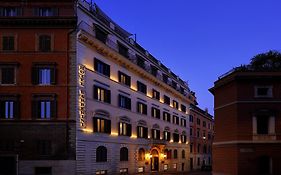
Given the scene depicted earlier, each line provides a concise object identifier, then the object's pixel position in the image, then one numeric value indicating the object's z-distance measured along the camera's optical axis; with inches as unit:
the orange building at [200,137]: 2834.5
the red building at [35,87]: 1254.6
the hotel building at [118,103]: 1340.8
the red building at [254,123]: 1316.4
